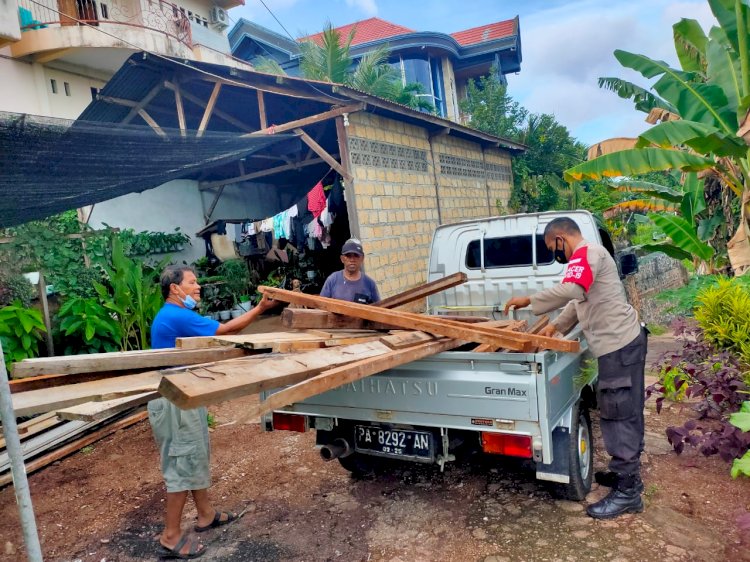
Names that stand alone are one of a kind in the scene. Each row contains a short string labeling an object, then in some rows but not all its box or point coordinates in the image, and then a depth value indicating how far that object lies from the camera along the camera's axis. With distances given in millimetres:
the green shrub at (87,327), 6683
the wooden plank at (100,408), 2076
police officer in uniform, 3330
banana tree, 5918
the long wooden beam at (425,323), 2797
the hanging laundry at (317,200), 9266
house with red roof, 19641
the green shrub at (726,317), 4762
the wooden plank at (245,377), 1726
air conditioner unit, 18984
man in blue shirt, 3266
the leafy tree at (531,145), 15867
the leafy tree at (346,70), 13586
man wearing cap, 4852
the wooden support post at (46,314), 6609
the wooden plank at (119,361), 2357
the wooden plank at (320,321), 3135
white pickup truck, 2822
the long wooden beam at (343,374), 1922
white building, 10438
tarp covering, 4824
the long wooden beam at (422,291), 3988
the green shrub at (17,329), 5922
